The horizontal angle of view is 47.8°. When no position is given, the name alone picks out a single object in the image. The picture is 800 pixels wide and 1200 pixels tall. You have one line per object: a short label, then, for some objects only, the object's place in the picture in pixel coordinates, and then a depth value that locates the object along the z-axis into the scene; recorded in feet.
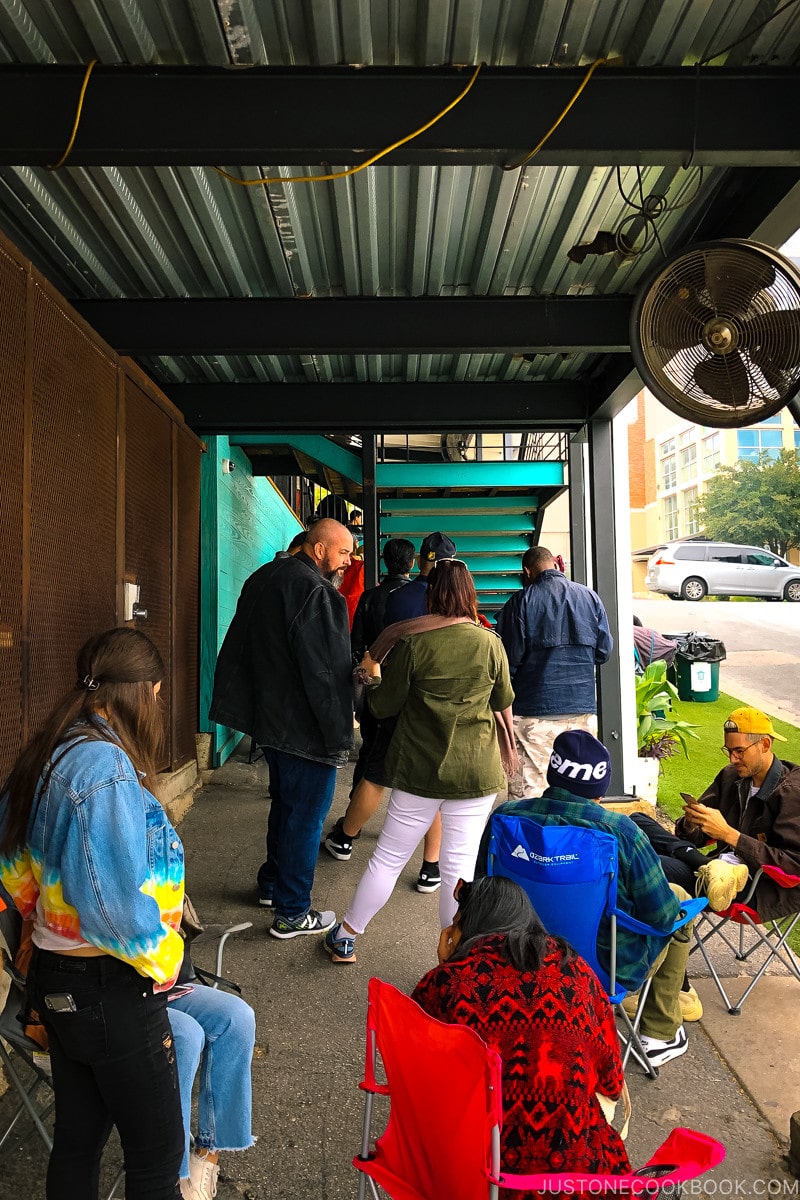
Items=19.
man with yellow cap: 11.66
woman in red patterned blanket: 6.00
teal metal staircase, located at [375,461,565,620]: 31.32
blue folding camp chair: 9.48
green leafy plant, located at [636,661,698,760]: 29.35
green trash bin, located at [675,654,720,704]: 48.06
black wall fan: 10.68
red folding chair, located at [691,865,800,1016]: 11.61
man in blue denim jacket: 19.06
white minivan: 86.84
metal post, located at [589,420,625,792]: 23.32
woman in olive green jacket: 12.88
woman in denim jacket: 6.31
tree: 136.67
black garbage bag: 47.21
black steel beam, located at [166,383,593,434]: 23.59
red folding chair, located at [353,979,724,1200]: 5.55
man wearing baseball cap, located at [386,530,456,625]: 18.84
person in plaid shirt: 9.77
